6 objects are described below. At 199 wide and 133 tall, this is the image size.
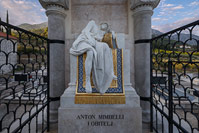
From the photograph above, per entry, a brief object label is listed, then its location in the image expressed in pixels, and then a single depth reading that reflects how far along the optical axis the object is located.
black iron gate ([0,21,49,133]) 1.56
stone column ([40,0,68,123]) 2.74
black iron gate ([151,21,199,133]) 1.52
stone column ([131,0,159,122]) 2.70
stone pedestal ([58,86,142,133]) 1.95
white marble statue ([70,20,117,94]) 2.01
